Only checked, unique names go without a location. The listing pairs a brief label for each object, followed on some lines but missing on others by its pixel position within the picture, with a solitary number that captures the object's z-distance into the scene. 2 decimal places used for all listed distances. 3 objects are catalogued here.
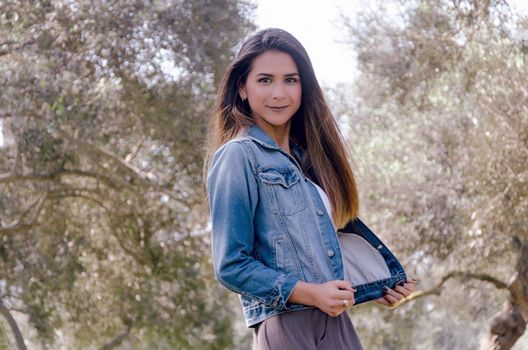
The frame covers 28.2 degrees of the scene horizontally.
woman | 2.87
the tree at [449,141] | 12.22
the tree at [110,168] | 11.16
